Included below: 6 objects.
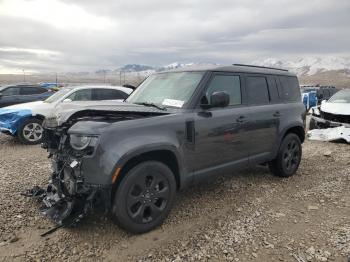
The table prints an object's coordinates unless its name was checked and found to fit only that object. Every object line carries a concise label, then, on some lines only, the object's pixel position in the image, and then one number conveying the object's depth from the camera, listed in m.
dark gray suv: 3.55
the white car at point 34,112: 8.95
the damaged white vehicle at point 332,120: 9.38
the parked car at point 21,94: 12.40
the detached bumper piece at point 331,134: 9.19
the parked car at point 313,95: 18.92
